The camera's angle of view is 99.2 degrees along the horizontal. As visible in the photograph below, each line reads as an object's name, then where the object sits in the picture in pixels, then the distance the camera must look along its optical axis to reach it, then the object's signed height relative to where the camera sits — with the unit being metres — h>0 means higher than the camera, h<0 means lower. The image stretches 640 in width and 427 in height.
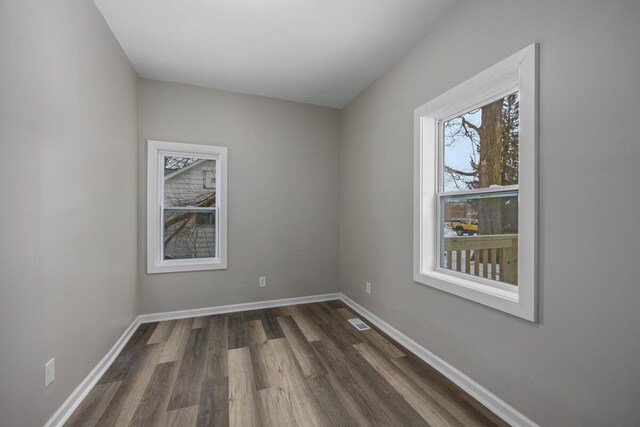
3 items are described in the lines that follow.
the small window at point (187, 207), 3.11 +0.08
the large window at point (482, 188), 1.51 +0.19
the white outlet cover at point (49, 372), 1.45 -0.87
